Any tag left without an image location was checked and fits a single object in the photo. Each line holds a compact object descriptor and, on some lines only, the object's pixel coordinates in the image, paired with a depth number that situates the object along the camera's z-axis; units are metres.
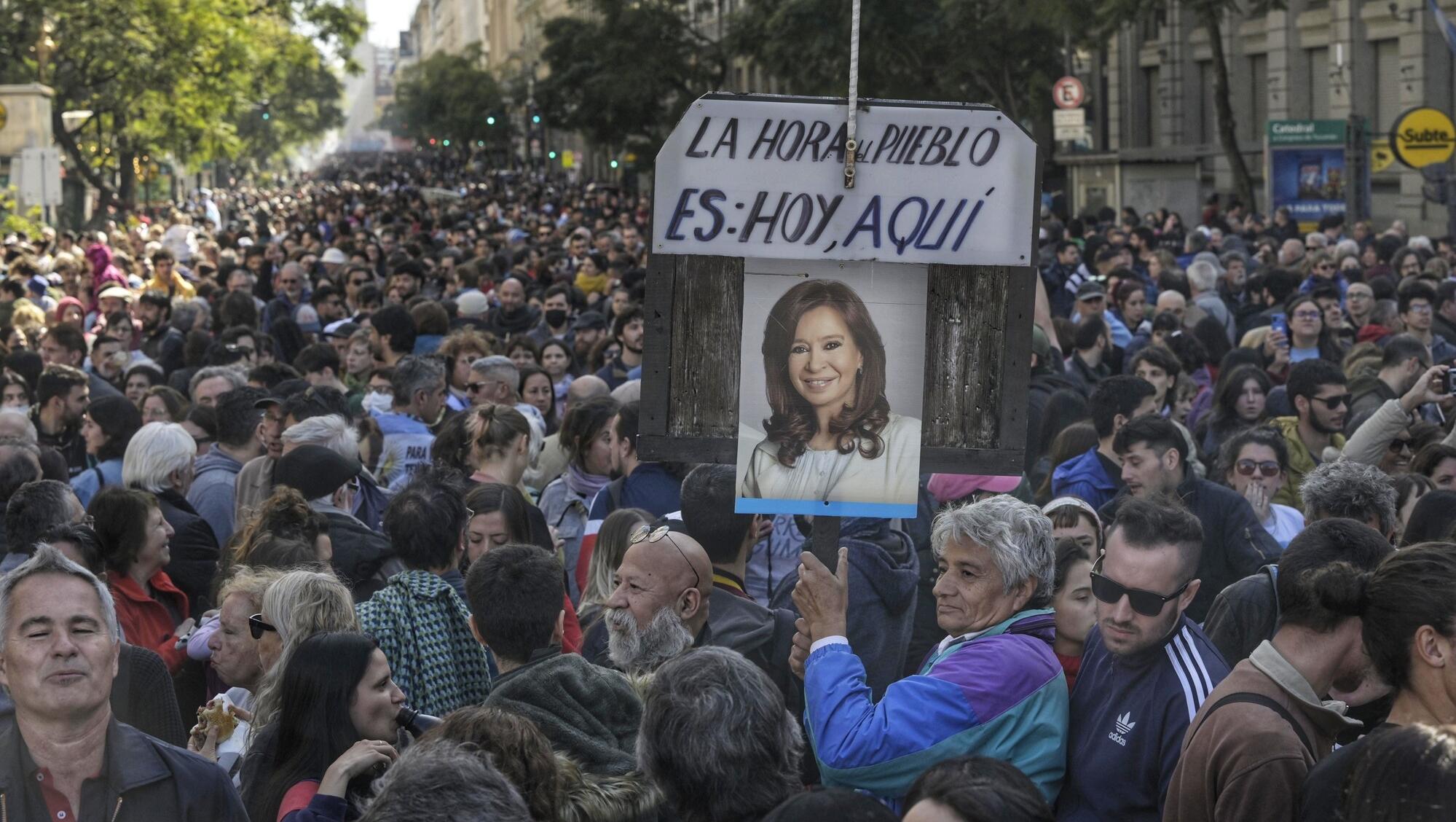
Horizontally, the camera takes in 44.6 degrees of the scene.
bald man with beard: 4.95
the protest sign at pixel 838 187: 4.21
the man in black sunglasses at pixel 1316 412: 8.20
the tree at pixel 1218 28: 27.62
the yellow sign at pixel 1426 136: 18.25
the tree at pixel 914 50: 34.53
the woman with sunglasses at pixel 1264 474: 6.93
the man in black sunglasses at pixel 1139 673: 4.02
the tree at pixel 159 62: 31.36
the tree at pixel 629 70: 48.12
